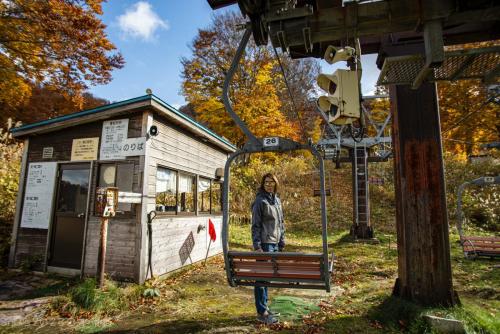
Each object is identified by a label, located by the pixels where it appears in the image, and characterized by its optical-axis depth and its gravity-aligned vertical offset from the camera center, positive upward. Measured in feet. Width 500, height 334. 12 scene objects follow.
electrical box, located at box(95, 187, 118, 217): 19.29 +0.40
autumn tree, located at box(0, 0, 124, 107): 32.96 +19.10
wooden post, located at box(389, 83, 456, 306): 14.47 +0.62
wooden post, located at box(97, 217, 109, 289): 19.19 -3.26
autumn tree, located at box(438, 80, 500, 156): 57.98 +20.32
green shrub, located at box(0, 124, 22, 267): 28.22 +1.65
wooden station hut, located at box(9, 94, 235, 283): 22.59 +1.64
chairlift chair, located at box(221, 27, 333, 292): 12.51 -2.17
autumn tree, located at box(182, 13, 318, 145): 56.70 +25.02
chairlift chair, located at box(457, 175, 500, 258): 29.32 -3.07
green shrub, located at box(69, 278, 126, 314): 17.75 -5.46
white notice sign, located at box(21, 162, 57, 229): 25.41 +1.03
